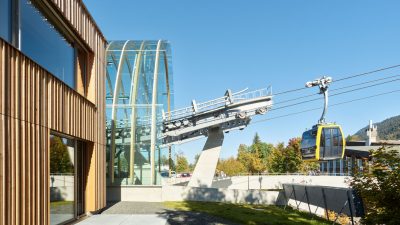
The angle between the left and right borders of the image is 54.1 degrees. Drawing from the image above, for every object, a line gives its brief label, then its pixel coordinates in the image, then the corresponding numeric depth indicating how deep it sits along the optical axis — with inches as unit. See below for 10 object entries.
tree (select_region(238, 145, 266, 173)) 2561.5
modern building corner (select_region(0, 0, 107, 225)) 303.6
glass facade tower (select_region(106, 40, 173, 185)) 851.4
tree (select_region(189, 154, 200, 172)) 4023.9
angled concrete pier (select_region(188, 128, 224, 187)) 1068.5
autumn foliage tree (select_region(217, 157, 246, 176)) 2726.4
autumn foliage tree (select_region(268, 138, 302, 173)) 2279.8
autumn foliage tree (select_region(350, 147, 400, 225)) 335.9
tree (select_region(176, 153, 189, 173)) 3333.2
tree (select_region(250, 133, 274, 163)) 3327.8
